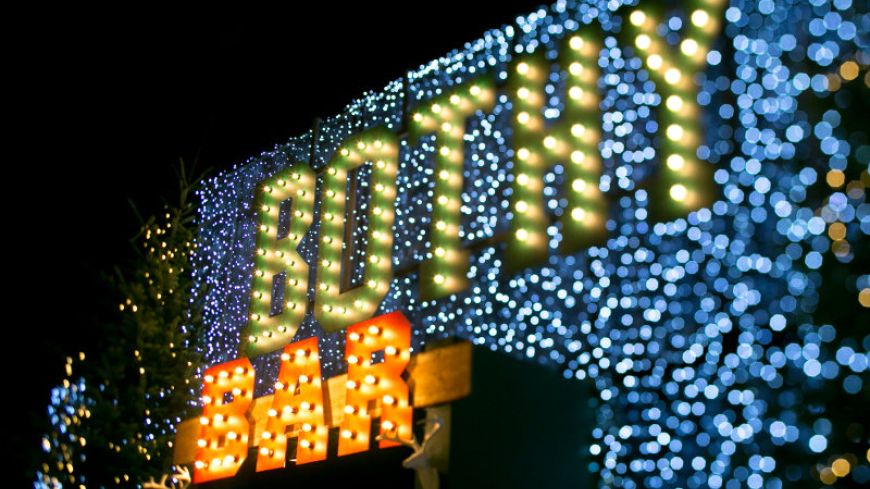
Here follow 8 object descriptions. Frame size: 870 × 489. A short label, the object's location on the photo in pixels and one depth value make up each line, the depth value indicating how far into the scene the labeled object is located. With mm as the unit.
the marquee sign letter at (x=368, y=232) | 6117
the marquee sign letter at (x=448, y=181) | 5516
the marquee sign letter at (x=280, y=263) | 6812
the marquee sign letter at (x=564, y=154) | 4805
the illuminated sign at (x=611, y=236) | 3914
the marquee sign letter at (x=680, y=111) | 4340
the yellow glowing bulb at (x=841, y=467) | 3516
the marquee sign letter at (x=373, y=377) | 5078
